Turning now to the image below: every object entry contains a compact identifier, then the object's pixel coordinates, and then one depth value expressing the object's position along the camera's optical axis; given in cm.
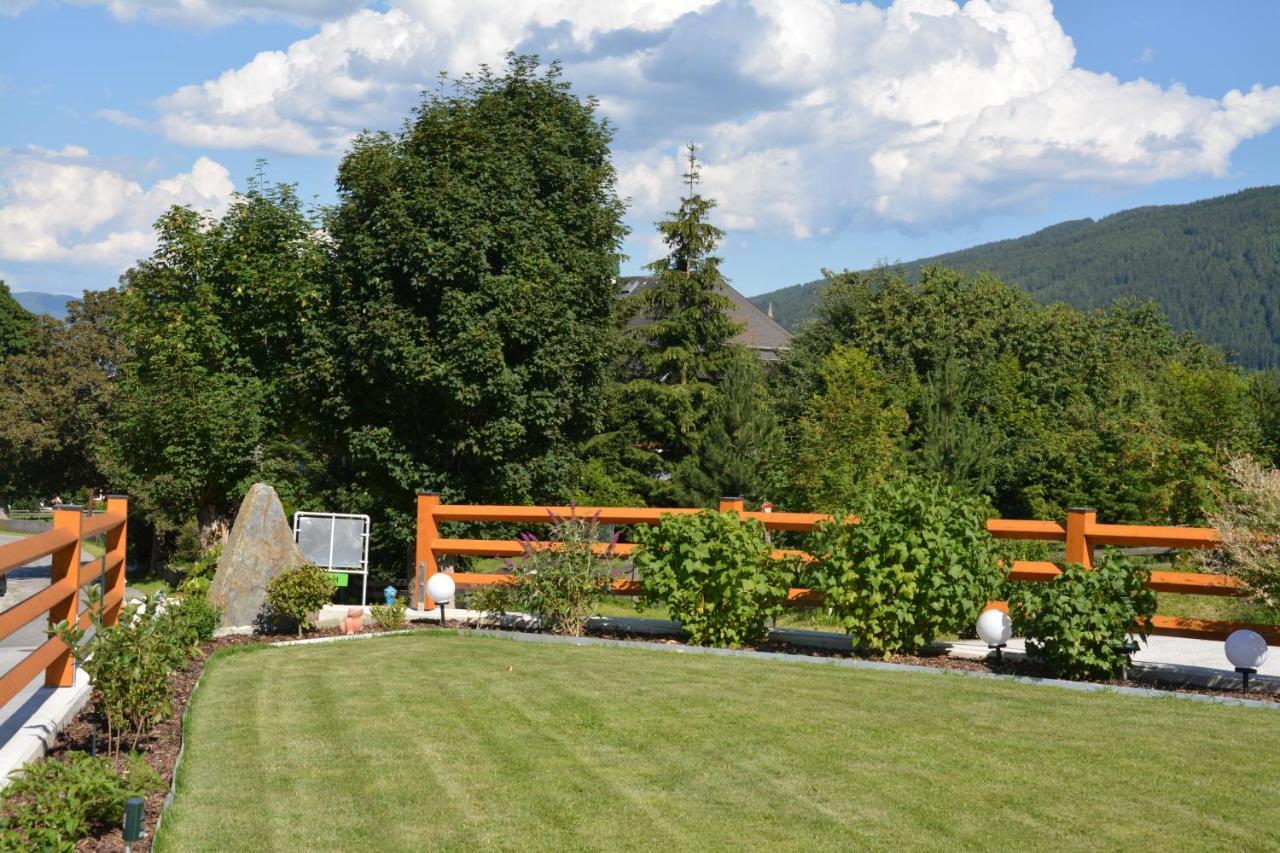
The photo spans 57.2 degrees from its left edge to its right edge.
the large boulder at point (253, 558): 1087
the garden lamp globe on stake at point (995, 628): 855
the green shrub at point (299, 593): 1060
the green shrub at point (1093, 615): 803
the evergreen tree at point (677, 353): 3619
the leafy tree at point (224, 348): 2159
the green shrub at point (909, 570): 876
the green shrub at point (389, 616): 1102
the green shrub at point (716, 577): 941
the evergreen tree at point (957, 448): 2866
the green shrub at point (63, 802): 400
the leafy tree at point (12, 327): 6028
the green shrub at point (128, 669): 614
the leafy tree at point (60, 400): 3912
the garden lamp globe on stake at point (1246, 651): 785
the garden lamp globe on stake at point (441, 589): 1091
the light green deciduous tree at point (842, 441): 2017
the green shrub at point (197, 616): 768
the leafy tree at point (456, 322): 1895
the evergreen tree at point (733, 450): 3253
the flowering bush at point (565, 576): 1027
